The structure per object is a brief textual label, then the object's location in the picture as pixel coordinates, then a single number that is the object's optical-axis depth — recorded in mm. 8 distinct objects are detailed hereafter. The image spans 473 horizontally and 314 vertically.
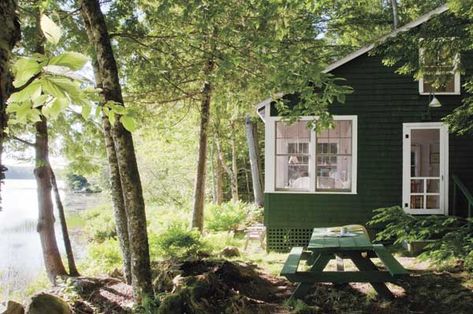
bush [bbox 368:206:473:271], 5371
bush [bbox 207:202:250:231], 16281
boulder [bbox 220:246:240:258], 10266
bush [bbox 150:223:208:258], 9555
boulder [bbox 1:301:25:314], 5923
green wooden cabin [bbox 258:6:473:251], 10688
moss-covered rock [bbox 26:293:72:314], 5969
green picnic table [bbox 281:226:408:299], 6016
